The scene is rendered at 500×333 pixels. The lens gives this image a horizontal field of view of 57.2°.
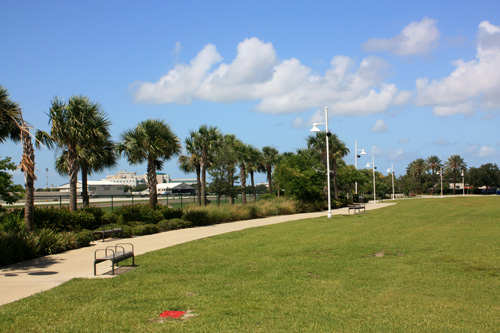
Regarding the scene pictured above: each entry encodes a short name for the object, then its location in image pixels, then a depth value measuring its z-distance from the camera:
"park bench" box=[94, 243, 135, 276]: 10.48
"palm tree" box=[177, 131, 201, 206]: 40.68
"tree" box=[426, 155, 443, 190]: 126.56
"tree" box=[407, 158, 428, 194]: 128.00
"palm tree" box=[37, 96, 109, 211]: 20.84
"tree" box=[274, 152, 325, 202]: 41.16
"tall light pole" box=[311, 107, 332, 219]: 28.99
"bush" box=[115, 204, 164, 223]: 23.06
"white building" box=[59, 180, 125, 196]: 86.56
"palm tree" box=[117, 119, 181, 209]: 25.30
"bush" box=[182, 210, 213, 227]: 26.70
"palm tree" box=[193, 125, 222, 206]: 38.59
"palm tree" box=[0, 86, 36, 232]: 13.57
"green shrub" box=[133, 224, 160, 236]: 20.91
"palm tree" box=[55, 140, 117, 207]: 26.30
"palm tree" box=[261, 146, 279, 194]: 62.56
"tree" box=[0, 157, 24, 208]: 13.64
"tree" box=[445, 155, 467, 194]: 123.61
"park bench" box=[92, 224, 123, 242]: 18.37
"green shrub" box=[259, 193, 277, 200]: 49.88
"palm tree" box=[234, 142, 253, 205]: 54.78
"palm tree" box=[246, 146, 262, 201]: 57.35
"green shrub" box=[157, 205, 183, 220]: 25.28
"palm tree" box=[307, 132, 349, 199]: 52.78
